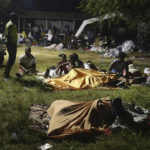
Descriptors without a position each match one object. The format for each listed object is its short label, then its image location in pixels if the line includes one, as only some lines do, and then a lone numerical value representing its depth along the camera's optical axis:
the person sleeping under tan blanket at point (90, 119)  4.98
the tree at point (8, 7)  29.56
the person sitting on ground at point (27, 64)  10.96
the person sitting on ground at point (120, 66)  10.19
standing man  9.22
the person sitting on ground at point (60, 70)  10.48
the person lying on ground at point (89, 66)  10.97
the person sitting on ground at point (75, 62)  10.54
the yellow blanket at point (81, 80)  9.11
